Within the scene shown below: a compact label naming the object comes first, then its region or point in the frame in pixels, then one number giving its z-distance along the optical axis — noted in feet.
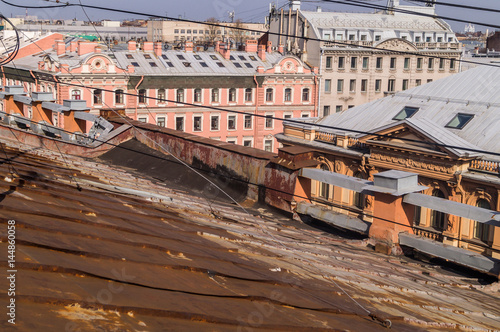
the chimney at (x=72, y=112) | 53.62
